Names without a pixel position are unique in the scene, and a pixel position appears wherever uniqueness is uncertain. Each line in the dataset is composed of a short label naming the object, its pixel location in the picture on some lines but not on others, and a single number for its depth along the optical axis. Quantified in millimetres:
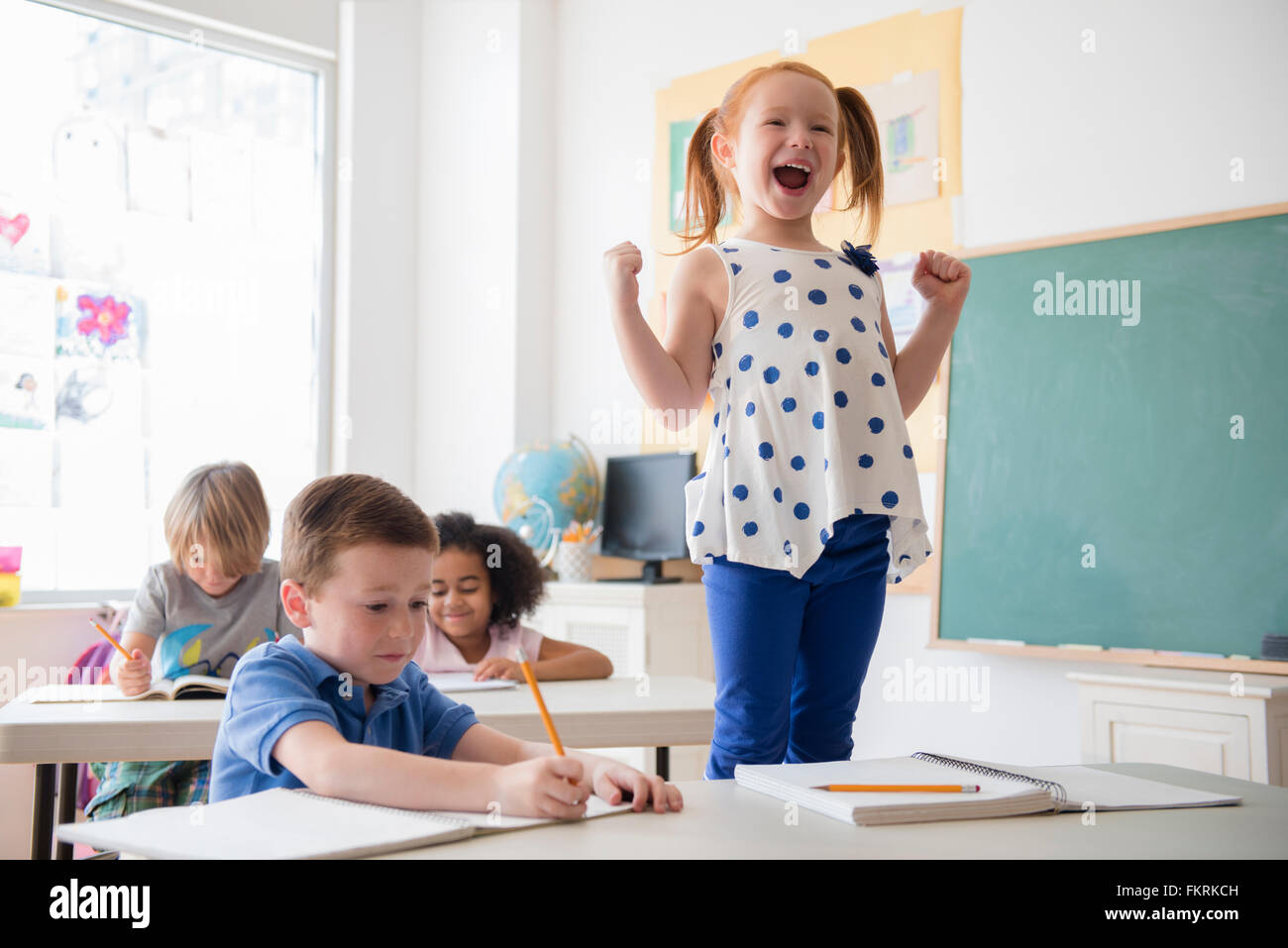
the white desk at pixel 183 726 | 1530
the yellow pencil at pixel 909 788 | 866
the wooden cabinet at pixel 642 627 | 3582
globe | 4008
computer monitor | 3768
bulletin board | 3309
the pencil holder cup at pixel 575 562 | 4000
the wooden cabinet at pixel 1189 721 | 2279
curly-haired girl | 2500
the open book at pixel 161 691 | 1857
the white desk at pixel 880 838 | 723
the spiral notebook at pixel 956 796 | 824
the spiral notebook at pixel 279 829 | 696
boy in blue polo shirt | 985
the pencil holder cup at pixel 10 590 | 3533
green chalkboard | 2641
